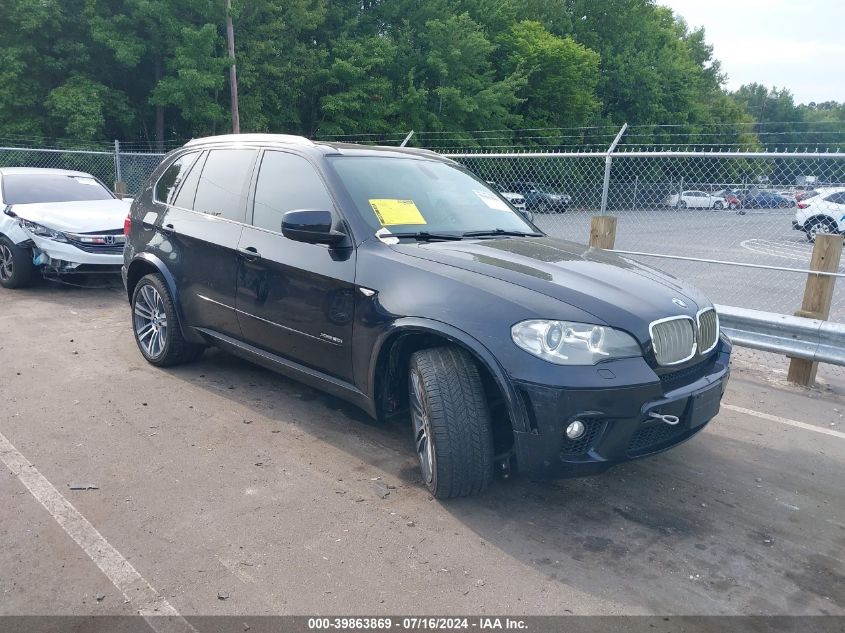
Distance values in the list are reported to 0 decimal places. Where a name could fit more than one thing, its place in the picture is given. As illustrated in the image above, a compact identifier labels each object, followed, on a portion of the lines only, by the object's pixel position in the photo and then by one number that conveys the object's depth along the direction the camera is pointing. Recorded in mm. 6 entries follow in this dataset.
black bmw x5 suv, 3145
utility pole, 25812
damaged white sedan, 8055
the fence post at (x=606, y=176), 7031
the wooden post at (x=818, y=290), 5734
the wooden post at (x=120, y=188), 13023
